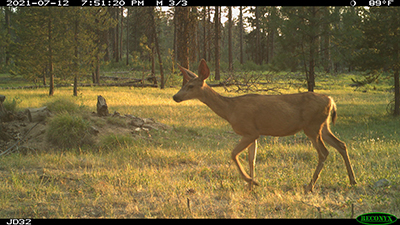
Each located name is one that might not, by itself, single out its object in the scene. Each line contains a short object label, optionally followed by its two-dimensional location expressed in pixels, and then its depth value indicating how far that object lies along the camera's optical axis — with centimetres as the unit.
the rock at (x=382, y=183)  564
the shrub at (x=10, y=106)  1047
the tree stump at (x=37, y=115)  1009
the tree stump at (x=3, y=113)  986
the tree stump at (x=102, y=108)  1081
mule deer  525
